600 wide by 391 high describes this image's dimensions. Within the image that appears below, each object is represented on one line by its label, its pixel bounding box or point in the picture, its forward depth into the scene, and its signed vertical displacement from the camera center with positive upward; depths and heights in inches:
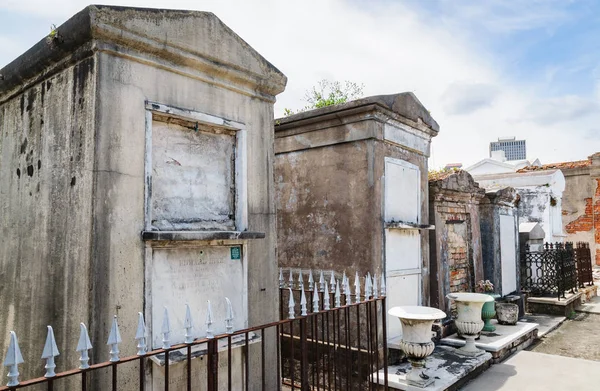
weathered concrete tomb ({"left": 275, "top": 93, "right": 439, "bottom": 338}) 211.0 +19.6
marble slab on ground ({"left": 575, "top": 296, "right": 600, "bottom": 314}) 379.3 -77.7
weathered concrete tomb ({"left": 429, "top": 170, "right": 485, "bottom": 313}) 257.6 -5.7
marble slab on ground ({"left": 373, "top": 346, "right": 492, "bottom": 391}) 177.7 -66.5
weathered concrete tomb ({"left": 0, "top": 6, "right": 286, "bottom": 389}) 104.1 +14.4
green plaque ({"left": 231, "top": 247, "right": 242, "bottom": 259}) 133.9 -7.1
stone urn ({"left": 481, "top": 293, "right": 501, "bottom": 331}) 265.1 -53.9
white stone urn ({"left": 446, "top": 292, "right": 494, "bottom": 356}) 223.8 -50.0
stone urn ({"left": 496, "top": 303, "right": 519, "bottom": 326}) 293.0 -60.7
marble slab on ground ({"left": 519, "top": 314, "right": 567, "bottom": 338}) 305.7 -75.5
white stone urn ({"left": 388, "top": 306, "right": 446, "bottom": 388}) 174.9 -47.7
